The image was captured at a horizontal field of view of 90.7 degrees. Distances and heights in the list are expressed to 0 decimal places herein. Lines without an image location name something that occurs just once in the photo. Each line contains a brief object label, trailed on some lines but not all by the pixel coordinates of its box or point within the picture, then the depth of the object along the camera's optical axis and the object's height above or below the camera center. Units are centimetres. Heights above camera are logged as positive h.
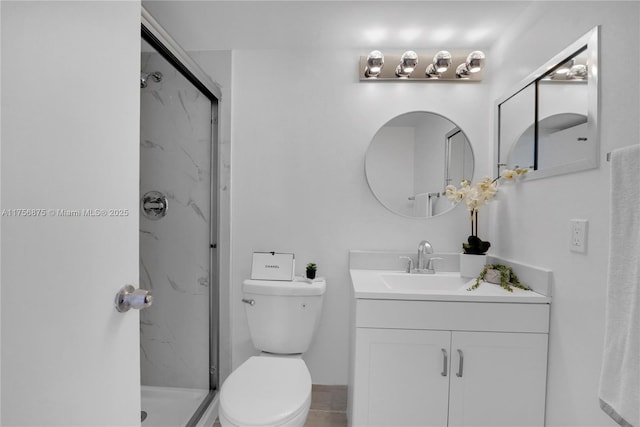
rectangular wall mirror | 109 +39
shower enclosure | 173 -24
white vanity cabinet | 129 -63
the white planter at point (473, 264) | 163 -28
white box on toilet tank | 174 -33
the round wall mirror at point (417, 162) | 187 +28
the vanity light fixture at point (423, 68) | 179 +81
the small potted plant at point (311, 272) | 179 -36
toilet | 116 -73
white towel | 77 -22
